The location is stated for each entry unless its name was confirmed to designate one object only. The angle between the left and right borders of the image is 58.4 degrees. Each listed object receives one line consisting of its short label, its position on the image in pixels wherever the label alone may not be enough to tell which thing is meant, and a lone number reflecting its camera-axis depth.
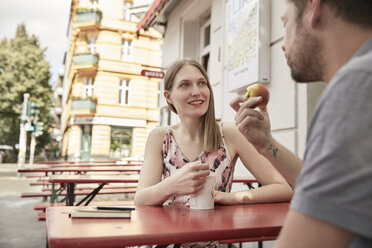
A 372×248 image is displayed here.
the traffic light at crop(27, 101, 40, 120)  15.11
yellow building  21.52
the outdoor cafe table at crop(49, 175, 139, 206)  2.83
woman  1.72
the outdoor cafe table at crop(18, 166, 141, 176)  4.01
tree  26.09
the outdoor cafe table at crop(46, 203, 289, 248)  0.82
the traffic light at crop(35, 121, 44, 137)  17.73
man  0.48
